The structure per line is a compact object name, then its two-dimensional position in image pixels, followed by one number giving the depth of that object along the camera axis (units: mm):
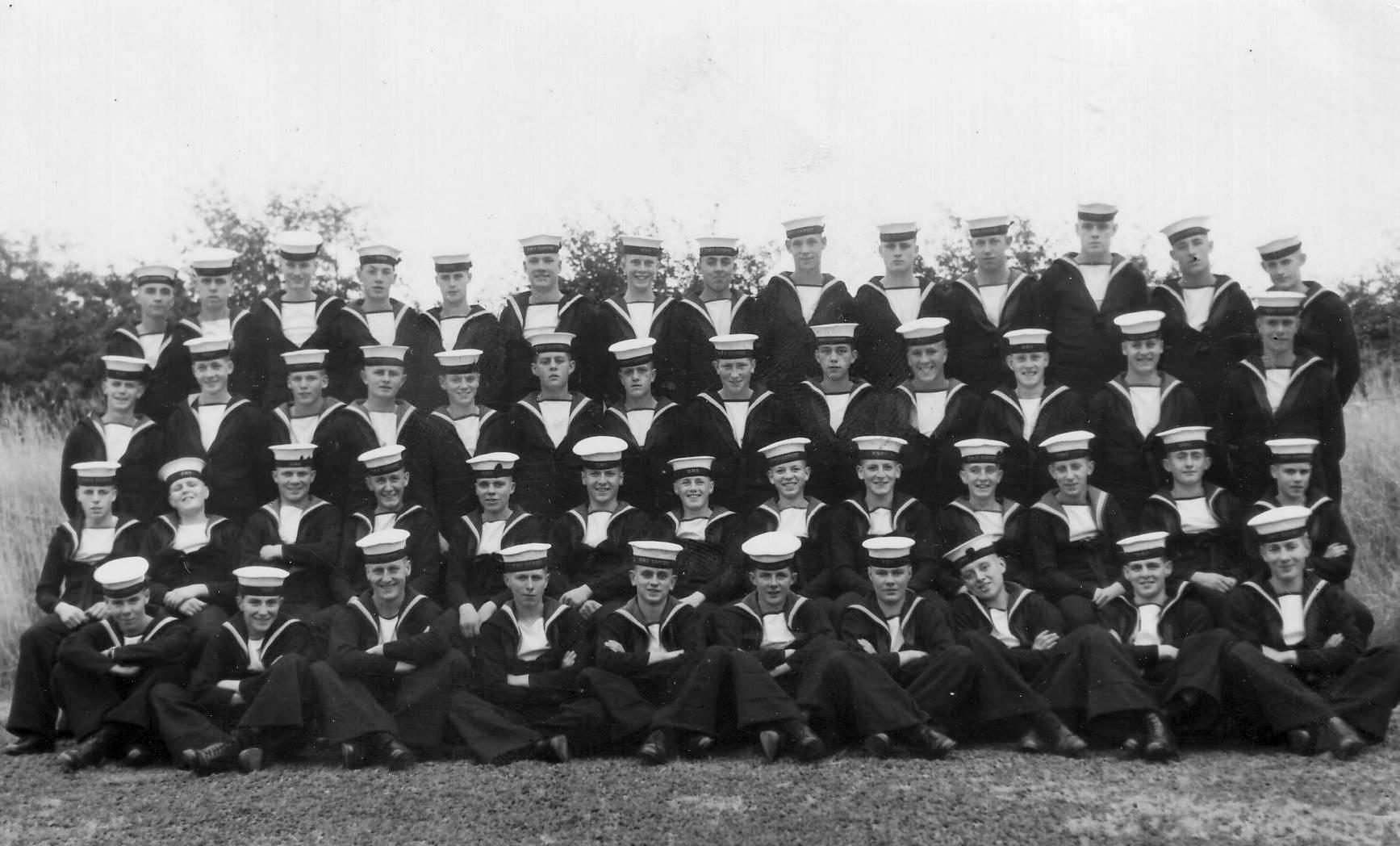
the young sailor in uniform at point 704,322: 8750
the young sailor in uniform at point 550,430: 8305
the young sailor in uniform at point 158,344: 8719
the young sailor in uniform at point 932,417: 8125
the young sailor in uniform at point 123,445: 8305
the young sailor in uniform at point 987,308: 8516
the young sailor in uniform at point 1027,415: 7984
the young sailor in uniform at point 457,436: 8312
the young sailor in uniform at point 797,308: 8617
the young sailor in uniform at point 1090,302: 8344
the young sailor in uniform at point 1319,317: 8094
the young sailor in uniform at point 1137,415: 7883
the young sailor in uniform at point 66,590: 7566
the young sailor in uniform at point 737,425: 8195
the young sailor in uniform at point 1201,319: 8281
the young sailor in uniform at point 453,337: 8906
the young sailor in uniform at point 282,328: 8914
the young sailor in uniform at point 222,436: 8281
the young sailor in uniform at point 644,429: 8289
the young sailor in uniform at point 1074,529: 7516
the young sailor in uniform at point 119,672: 7223
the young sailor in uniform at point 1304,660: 6645
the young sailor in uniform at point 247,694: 6957
